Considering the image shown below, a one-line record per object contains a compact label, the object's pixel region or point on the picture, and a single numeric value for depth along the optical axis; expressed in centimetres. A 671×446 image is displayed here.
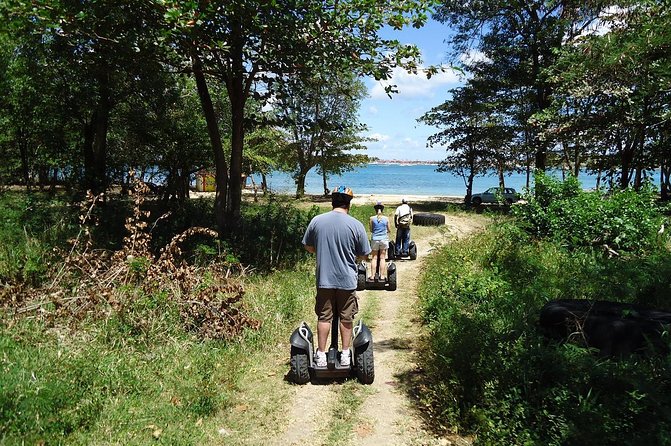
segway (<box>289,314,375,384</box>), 505
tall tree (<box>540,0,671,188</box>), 843
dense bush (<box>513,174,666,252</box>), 1048
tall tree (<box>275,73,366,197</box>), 3331
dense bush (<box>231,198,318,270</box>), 1034
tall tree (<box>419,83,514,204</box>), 2773
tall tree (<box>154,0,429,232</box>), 796
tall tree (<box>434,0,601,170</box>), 2127
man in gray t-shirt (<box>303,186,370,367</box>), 492
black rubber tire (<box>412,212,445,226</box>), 1788
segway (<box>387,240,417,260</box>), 1198
